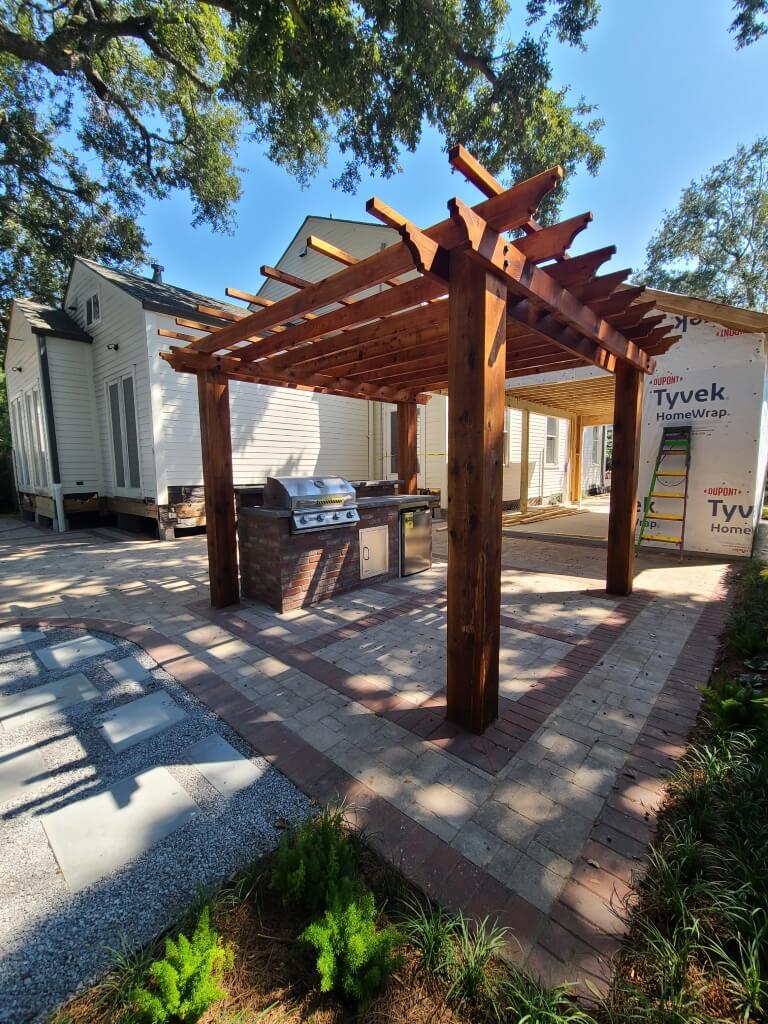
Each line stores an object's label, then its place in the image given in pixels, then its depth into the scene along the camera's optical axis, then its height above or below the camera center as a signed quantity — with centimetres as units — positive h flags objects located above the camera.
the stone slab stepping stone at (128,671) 319 -160
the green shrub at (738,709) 223 -138
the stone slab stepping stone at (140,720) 250 -161
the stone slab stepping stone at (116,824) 168 -159
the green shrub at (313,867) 142 -142
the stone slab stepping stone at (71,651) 347 -160
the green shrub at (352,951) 118 -143
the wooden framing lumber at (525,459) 1028 +6
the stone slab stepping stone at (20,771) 210 -161
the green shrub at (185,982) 109 -141
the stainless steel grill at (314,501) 431 -39
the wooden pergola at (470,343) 210 +102
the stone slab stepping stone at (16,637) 383 -159
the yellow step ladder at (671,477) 638 -28
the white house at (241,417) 609 +107
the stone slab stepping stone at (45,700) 273 -161
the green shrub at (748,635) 313 -138
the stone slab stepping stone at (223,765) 210 -160
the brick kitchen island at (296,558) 439 -104
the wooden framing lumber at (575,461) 1377 -1
